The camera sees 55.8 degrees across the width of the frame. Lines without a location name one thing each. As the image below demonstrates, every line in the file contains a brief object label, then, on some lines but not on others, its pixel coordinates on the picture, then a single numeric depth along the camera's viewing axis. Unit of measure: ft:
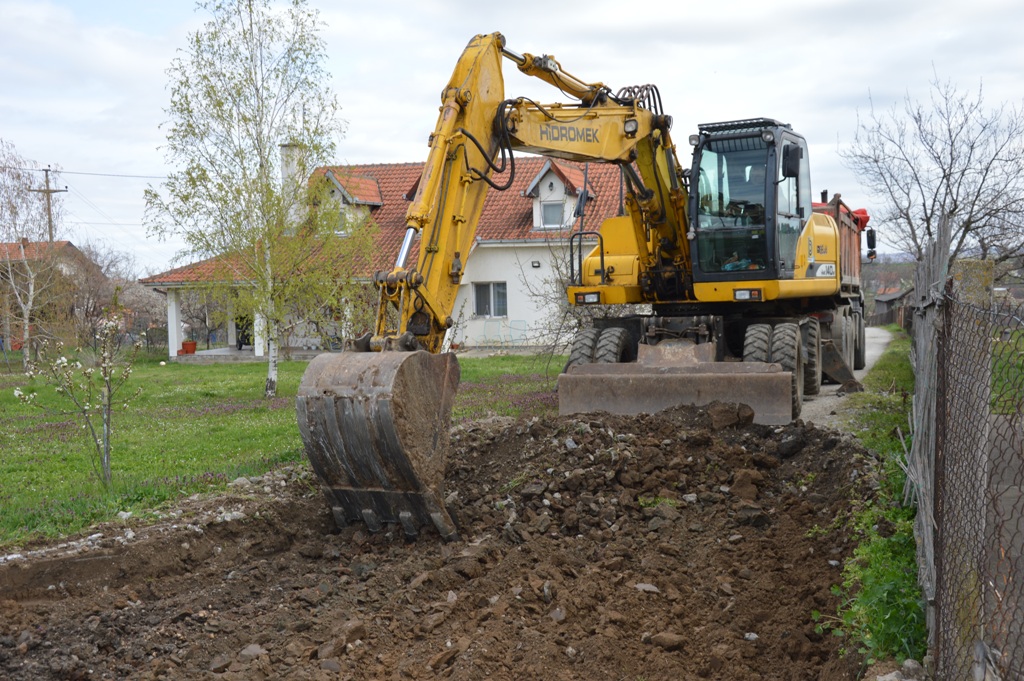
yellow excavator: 21.12
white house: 94.27
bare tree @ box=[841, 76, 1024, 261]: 61.36
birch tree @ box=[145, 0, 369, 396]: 55.83
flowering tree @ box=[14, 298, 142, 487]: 27.96
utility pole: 118.86
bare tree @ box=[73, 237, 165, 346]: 110.71
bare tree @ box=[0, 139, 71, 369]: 105.09
